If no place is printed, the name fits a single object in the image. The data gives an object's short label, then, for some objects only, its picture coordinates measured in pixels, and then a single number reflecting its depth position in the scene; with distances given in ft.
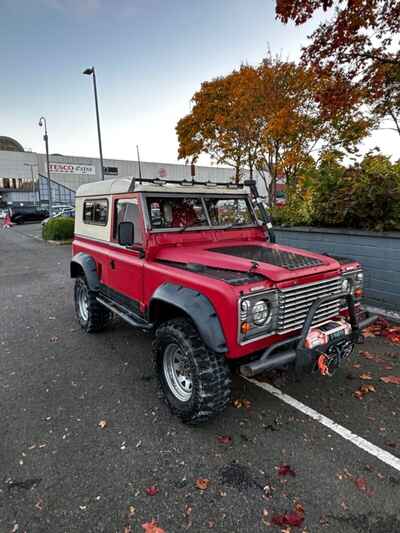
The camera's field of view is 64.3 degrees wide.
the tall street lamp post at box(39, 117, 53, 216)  67.15
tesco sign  170.72
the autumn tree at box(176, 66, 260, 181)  40.52
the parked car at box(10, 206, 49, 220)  100.87
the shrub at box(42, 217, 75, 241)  55.26
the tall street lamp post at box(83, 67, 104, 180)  45.60
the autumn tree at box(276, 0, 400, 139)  19.63
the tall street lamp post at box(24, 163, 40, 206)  175.79
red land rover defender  8.31
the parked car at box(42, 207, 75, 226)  82.38
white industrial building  172.04
